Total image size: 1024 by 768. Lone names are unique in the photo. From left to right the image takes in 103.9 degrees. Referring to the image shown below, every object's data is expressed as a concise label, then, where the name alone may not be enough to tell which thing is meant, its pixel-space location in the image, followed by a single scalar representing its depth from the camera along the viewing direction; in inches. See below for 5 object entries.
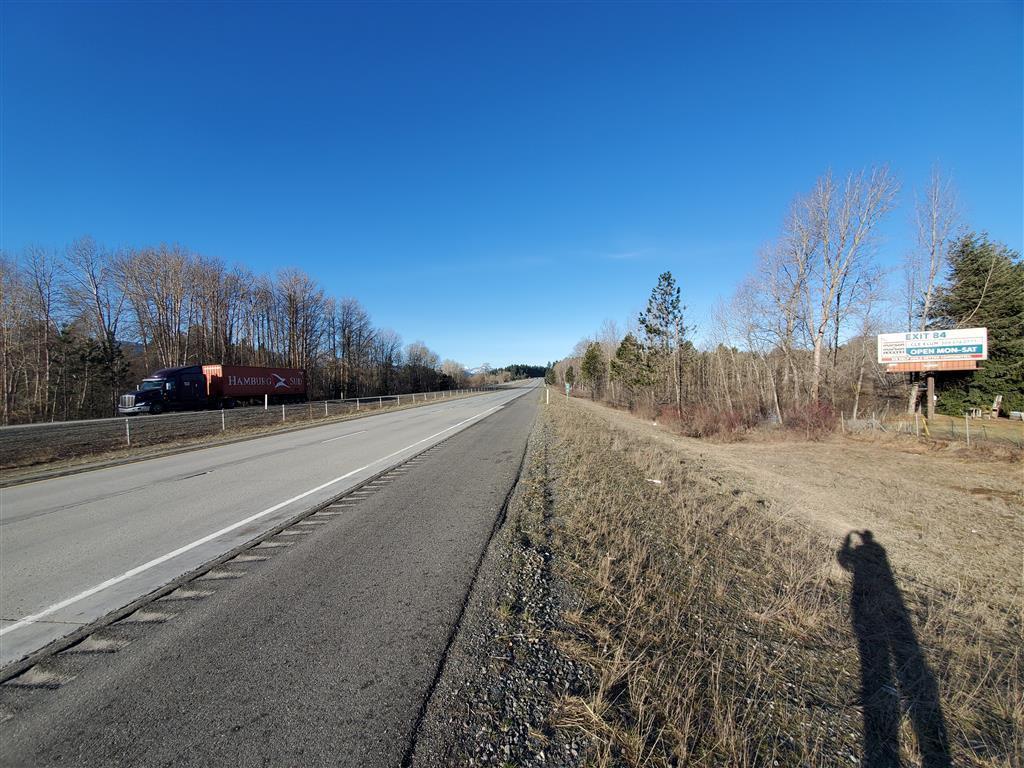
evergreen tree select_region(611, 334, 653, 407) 1588.3
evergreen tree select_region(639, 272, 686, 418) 1499.8
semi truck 1153.4
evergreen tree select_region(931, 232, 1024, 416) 1075.9
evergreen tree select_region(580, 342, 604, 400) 2613.2
